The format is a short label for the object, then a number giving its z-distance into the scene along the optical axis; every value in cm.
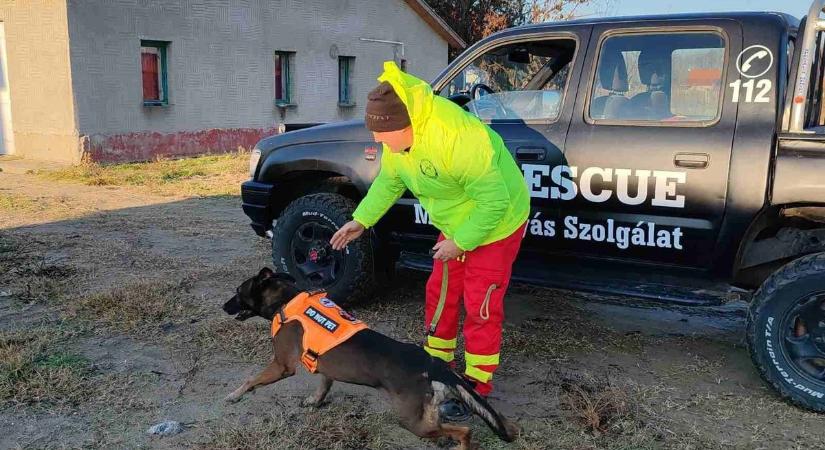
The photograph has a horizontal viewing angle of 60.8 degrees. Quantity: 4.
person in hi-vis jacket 316
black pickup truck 358
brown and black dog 291
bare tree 2602
